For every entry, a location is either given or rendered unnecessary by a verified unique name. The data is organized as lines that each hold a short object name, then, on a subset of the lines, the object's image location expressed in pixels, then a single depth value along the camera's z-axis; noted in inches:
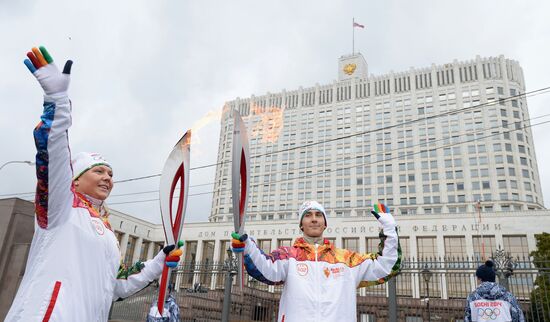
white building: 2886.3
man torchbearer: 150.1
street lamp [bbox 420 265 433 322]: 428.4
